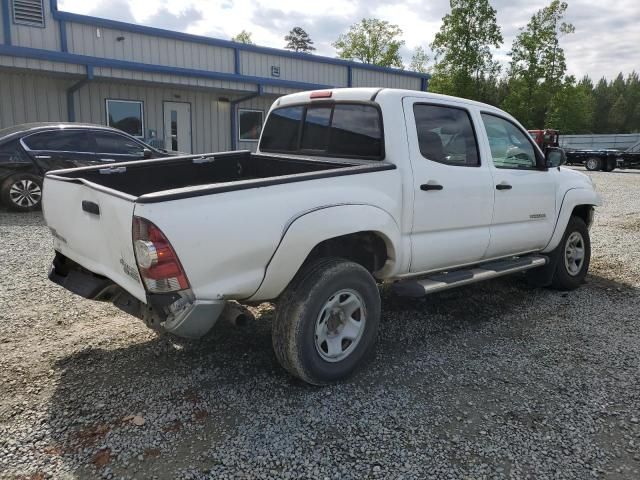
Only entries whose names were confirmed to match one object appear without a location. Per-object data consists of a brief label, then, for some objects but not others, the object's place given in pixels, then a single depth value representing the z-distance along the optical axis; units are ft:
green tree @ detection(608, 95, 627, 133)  241.76
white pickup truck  9.61
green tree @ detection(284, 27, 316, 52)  271.90
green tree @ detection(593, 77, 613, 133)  248.52
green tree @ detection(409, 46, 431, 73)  196.44
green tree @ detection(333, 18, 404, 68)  179.52
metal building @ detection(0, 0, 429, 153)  43.96
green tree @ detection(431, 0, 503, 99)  120.16
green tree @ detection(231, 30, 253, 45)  246.06
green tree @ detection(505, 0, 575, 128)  122.72
